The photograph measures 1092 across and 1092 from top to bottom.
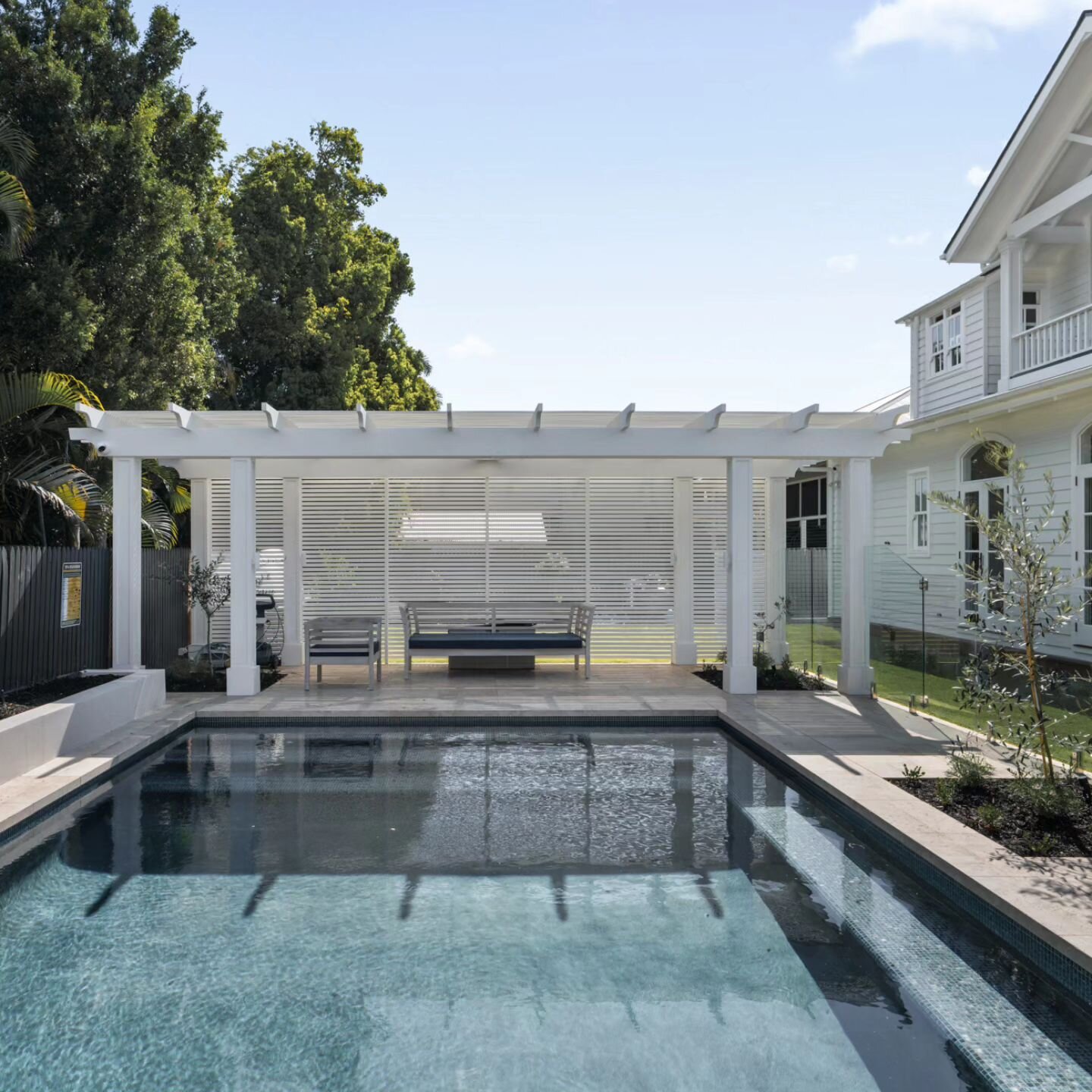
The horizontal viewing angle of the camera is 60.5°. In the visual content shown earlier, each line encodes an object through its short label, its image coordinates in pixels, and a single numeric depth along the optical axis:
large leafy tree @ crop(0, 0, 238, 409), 13.02
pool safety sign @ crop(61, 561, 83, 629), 9.01
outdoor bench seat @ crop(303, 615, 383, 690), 10.54
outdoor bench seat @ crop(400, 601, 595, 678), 11.36
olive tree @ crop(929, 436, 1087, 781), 5.07
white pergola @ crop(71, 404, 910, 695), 9.73
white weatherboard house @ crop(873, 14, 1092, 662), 11.52
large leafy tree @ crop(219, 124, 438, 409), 21.44
